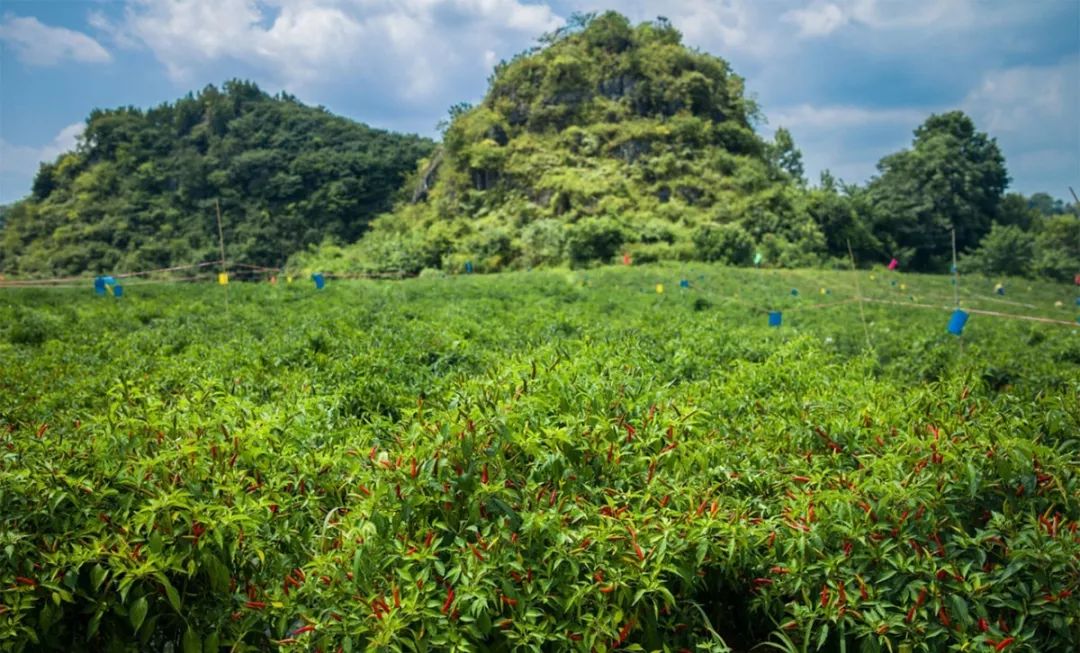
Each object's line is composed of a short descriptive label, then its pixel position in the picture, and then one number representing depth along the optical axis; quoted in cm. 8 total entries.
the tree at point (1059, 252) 3431
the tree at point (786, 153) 4656
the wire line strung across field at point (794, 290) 1527
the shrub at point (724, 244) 3194
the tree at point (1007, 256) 3588
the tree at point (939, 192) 4203
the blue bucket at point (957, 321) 594
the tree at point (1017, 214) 4659
